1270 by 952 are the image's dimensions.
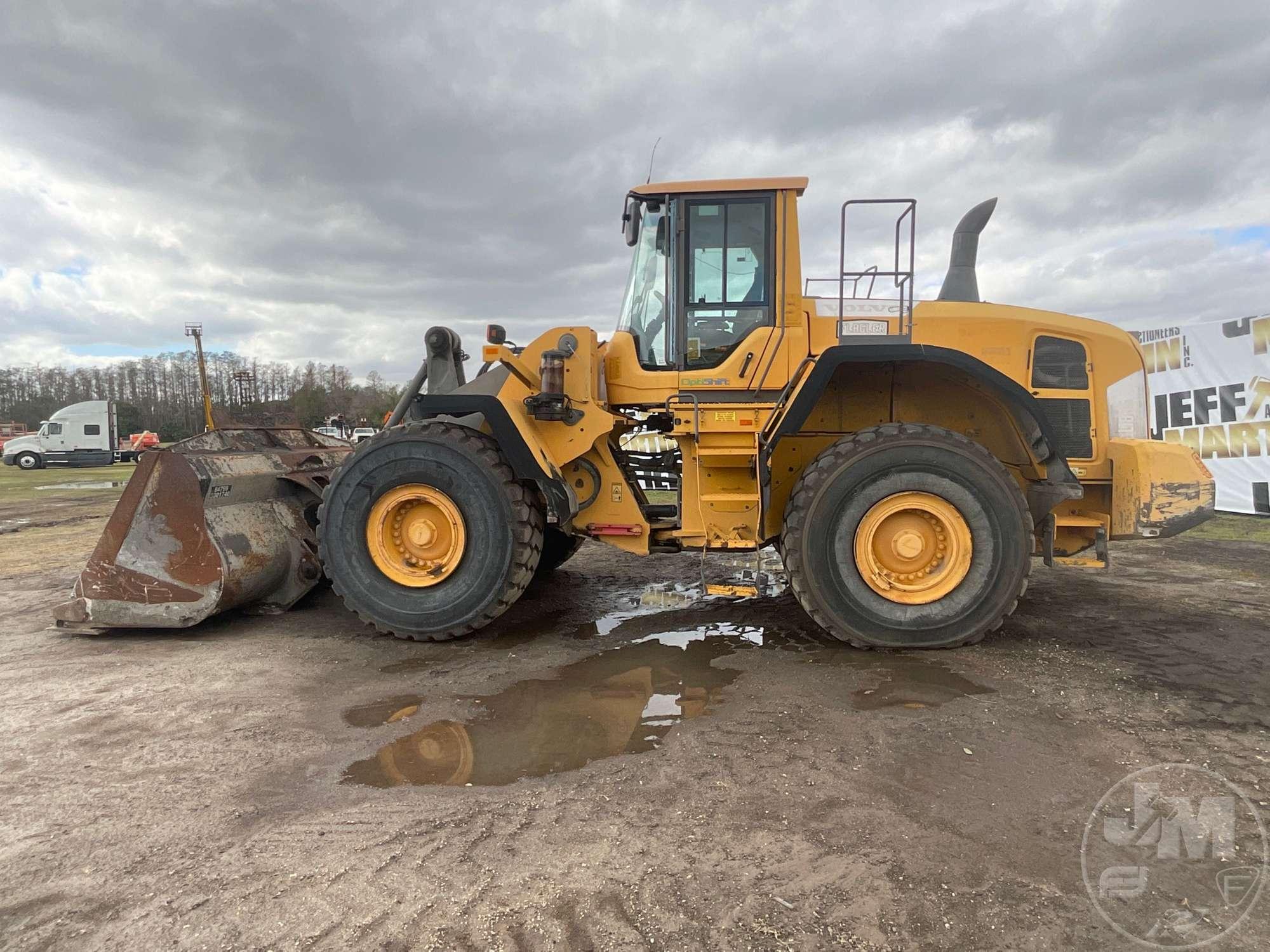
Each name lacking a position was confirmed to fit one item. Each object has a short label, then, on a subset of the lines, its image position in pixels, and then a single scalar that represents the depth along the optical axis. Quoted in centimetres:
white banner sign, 958
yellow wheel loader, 407
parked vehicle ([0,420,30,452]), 5197
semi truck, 3105
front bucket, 446
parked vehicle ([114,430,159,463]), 3344
